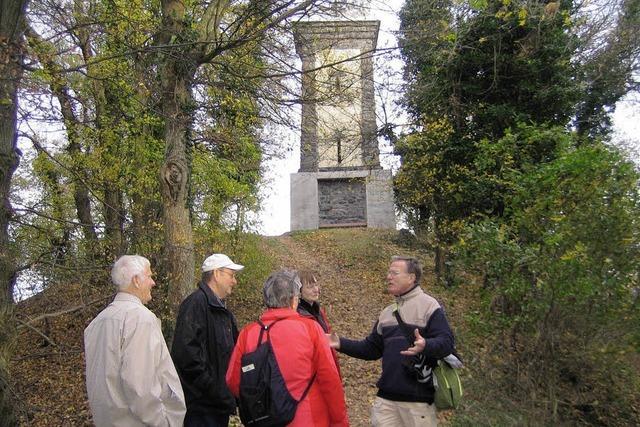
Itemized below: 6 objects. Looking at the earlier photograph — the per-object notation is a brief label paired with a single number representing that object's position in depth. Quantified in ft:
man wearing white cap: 12.00
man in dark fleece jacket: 11.95
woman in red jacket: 10.03
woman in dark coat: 14.52
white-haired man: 9.64
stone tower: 27.86
